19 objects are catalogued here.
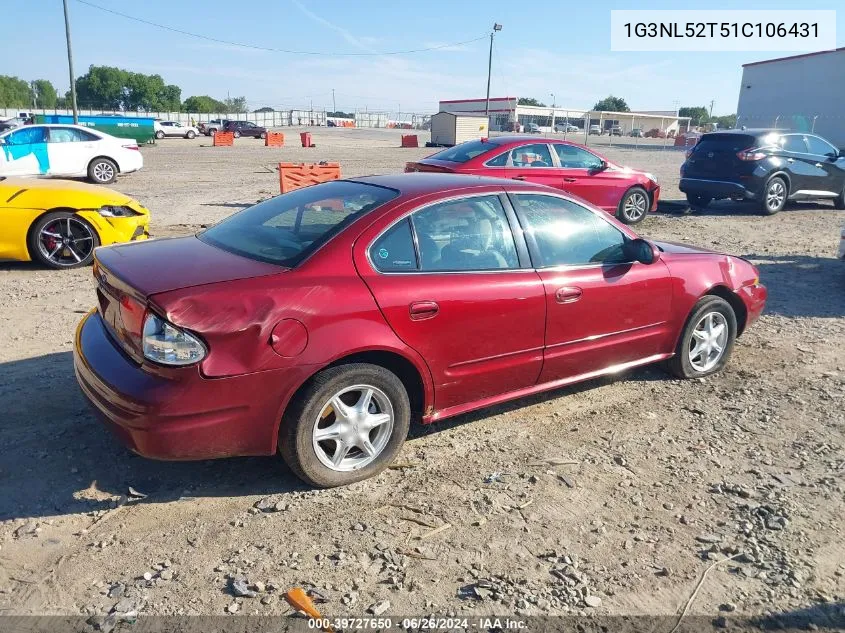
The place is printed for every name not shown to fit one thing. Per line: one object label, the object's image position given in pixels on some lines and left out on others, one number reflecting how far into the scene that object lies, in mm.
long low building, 71500
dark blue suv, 12281
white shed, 42375
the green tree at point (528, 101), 108631
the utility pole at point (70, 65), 29422
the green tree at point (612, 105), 115794
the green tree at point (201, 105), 109425
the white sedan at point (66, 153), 14578
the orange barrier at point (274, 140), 38594
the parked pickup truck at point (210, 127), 54800
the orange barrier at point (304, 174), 13312
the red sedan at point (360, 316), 2910
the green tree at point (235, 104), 120138
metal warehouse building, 38969
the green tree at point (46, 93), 134800
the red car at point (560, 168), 9688
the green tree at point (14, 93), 110756
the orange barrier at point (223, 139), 38938
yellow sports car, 6957
